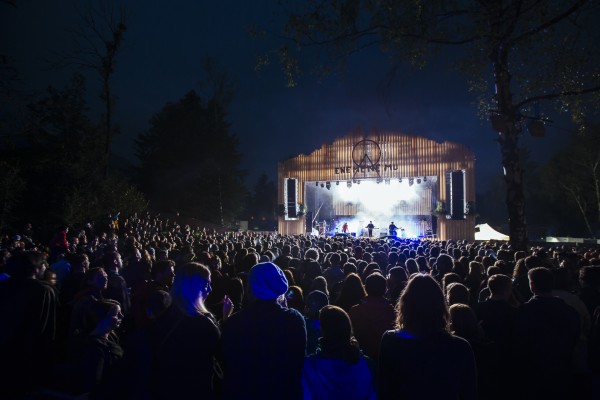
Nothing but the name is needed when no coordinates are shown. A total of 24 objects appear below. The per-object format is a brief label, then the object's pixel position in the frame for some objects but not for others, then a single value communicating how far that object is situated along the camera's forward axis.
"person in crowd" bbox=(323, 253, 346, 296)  6.41
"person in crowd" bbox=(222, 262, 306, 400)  2.38
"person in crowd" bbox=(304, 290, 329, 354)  3.53
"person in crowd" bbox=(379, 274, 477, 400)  2.14
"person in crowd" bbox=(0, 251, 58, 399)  3.40
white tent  26.72
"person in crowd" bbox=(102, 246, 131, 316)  4.65
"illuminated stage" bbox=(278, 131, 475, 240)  27.86
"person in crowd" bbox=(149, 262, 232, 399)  2.49
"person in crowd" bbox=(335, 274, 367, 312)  4.32
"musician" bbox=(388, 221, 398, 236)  25.70
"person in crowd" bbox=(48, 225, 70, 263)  8.54
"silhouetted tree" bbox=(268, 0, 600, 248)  9.73
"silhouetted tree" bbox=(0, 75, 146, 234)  18.00
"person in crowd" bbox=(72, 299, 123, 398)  2.75
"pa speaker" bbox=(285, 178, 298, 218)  32.47
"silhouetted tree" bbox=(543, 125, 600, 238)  32.53
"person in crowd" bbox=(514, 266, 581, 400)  3.19
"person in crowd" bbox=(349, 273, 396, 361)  3.56
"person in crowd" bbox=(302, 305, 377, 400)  2.26
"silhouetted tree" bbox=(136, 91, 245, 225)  38.94
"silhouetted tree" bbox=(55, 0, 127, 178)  23.03
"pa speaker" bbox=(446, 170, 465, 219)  27.22
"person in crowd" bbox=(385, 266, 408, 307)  5.12
